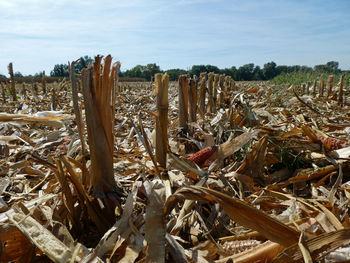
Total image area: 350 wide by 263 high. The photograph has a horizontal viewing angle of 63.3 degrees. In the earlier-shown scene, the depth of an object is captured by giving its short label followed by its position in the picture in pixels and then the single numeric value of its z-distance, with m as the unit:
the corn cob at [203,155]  1.57
